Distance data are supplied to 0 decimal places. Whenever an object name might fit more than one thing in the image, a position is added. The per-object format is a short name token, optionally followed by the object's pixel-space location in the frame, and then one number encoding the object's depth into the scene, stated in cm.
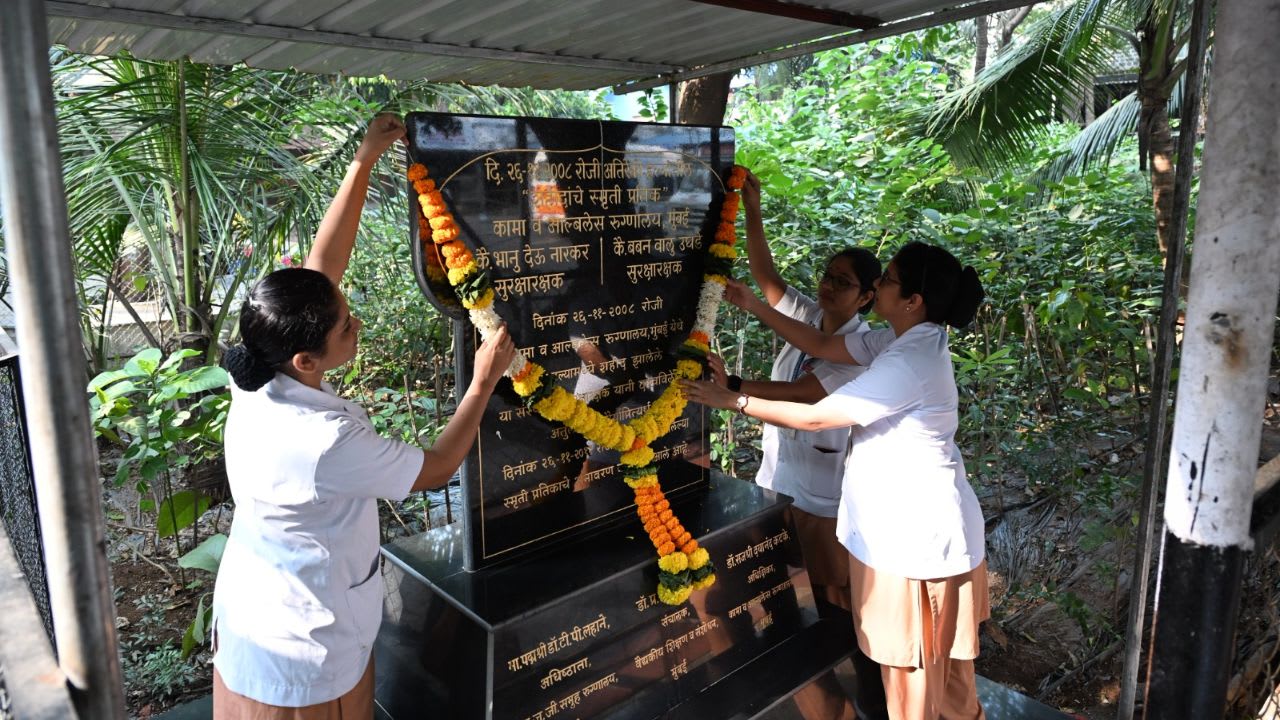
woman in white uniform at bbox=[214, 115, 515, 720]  191
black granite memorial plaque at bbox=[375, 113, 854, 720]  254
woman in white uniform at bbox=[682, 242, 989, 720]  265
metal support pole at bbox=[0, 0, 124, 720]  104
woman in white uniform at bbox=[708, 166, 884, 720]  316
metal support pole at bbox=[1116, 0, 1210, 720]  239
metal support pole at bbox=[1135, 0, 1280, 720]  140
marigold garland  248
